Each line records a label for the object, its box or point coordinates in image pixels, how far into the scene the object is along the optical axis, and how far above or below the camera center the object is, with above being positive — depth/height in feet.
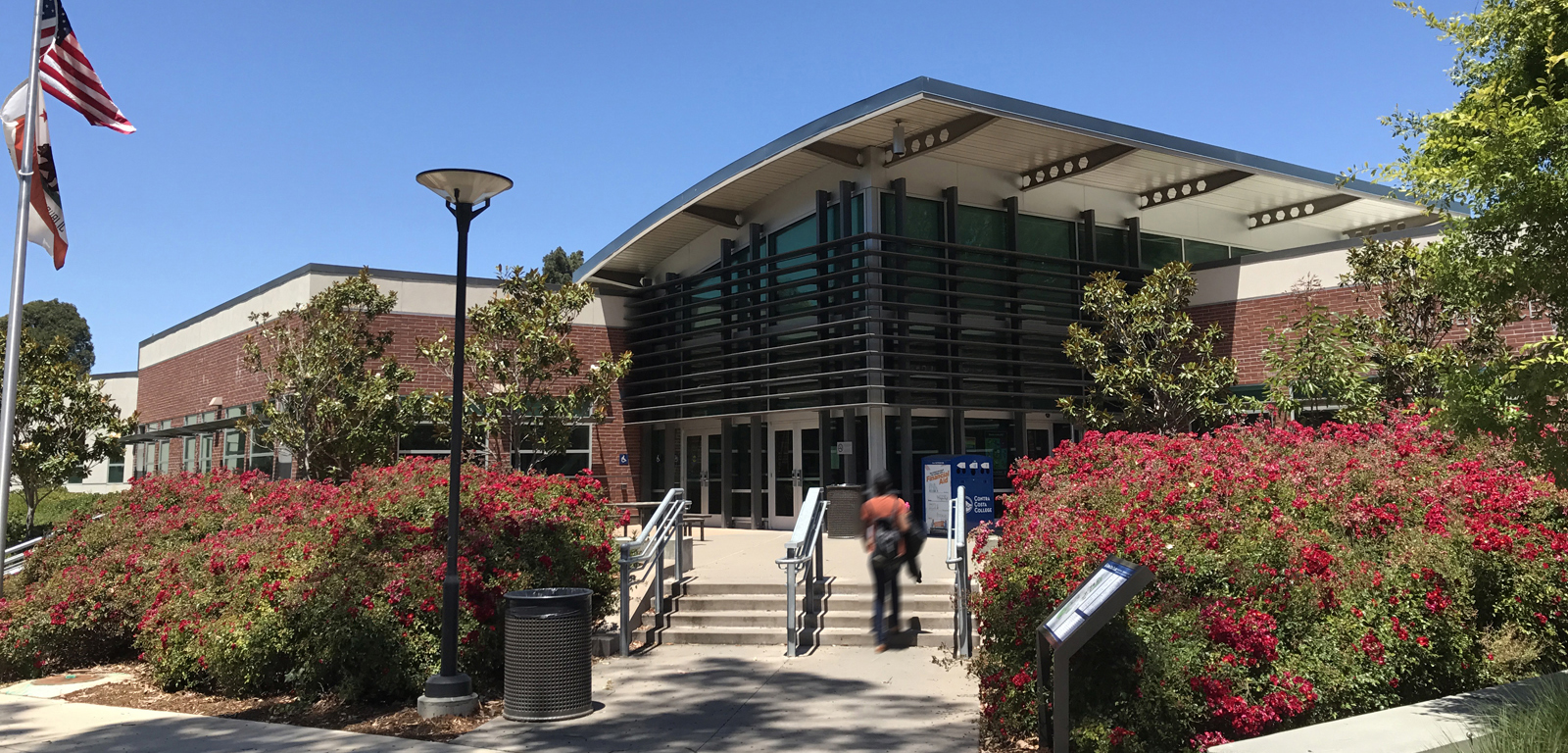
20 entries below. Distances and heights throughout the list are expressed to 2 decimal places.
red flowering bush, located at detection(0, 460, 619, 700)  28.17 -3.01
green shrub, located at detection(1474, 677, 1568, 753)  15.98 -4.02
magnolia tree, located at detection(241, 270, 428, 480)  59.88 +5.08
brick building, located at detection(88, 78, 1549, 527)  61.41 +12.86
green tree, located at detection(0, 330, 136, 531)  65.36 +3.87
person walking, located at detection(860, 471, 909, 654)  32.37 -2.12
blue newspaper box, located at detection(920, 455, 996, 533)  54.49 -0.42
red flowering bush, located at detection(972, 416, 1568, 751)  20.35 -2.55
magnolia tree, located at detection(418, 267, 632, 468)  61.41 +6.83
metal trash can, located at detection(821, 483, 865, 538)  57.47 -1.87
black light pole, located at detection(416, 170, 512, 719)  26.27 -0.06
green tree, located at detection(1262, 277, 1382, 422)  47.50 +4.94
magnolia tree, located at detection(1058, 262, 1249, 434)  59.11 +6.66
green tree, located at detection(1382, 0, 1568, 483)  17.61 +4.91
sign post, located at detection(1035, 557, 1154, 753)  17.19 -2.39
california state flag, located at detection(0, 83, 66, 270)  42.68 +12.42
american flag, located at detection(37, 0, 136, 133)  42.42 +16.73
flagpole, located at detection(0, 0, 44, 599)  38.88 +7.80
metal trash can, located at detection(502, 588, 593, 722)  25.52 -4.44
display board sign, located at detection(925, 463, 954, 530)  56.70 -0.79
